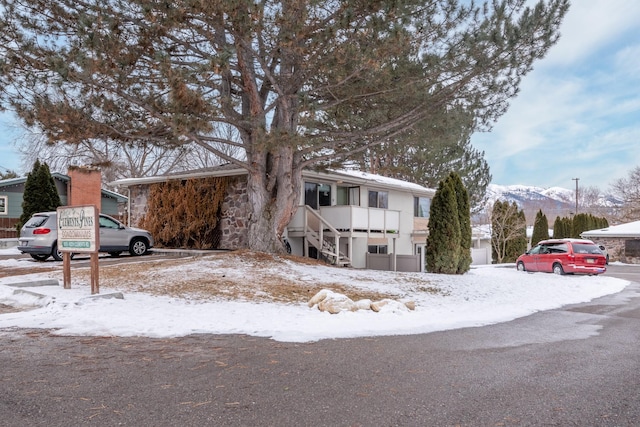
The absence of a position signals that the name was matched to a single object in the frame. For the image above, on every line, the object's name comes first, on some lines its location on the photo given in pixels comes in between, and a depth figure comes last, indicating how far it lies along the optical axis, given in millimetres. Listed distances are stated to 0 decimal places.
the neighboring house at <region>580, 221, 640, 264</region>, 30453
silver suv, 14148
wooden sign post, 7887
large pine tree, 9859
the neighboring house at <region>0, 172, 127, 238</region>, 24578
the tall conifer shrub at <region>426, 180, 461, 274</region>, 16484
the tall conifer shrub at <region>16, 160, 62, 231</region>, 21062
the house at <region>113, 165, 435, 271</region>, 17656
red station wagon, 17656
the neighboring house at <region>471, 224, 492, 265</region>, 28861
